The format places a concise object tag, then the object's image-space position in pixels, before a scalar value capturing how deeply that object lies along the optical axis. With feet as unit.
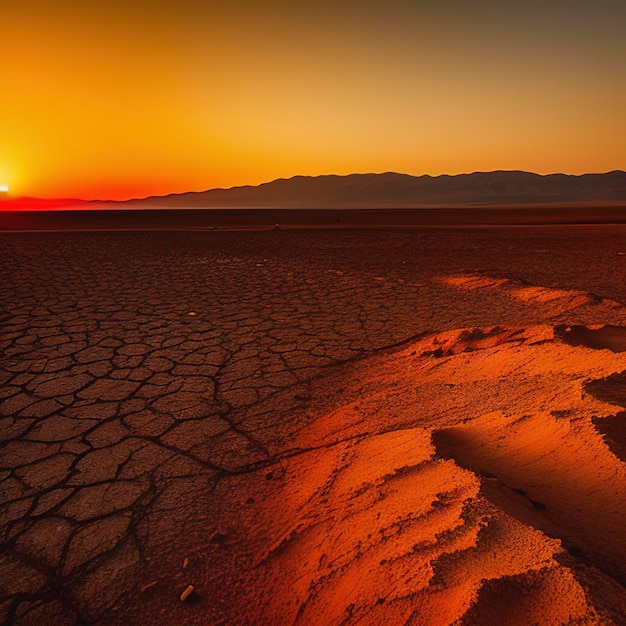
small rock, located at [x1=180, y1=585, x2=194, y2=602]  4.30
